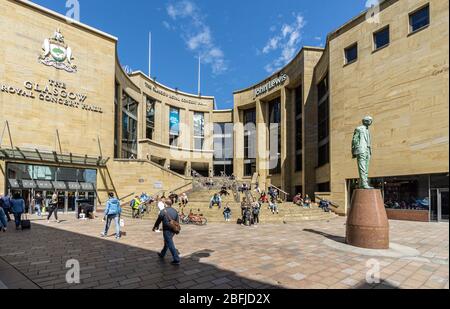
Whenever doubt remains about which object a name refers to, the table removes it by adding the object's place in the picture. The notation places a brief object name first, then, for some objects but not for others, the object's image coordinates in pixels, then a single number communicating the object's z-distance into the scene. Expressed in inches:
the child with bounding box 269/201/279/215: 708.0
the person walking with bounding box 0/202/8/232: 436.1
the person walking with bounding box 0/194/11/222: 507.6
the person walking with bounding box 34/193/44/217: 738.4
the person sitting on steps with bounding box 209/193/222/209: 731.7
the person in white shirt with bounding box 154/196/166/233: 580.0
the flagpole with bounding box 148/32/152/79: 1726.7
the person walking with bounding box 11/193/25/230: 464.4
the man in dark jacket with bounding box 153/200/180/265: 256.8
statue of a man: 345.1
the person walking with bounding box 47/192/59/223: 590.6
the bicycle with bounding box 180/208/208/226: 594.5
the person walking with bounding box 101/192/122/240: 383.6
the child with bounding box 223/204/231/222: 645.3
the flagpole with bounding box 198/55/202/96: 1991.8
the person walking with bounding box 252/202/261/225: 598.9
